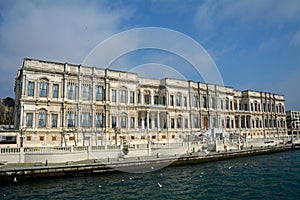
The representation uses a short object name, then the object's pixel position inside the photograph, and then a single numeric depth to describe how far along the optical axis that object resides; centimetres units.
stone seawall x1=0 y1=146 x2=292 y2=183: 1859
